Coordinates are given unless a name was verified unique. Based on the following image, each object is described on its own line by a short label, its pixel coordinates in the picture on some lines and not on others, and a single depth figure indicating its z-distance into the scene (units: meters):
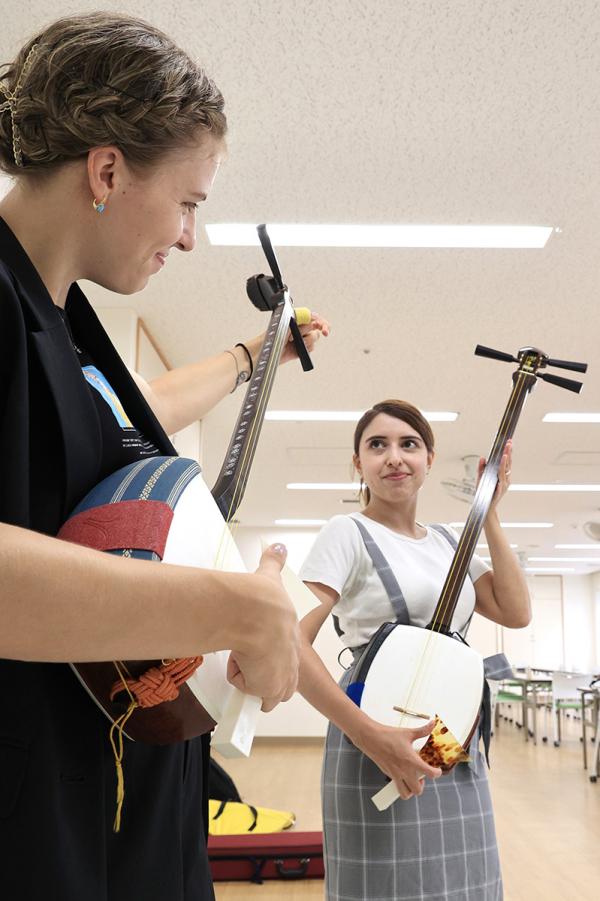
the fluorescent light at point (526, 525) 12.70
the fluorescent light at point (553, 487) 9.90
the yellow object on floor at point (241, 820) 4.96
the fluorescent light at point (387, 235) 3.96
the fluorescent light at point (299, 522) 13.38
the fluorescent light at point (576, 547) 14.73
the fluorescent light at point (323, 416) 7.24
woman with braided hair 0.55
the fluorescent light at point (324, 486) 10.25
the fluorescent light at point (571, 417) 7.03
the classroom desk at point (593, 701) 8.63
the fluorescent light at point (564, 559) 16.89
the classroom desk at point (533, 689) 11.30
